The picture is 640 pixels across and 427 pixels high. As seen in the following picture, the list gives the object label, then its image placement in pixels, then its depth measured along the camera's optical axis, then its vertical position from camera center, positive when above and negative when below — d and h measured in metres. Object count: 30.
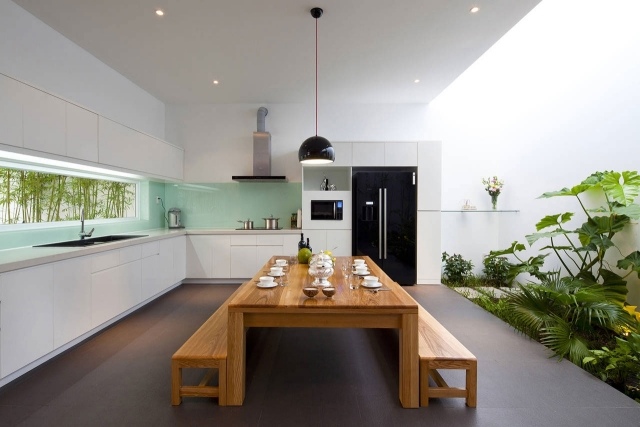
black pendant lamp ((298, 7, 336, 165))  2.57 +0.53
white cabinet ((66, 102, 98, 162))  2.82 +0.76
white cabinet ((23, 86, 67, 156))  2.41 +0.74
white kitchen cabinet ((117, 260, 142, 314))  3.29 -0.78
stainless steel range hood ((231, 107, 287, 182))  5.00 +1.00
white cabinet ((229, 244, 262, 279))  4.78 -0.69
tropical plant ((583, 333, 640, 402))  2.15 -1.07
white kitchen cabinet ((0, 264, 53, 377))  2.06 -0.72
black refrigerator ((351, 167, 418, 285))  4.72 -0.08
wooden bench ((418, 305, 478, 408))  1.86 -0.90
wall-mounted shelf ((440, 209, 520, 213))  5.07 +0.07
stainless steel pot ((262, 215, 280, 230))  5.07 -0.15
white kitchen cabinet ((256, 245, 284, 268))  4.78 -0.59
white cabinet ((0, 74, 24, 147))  2.21 +0.74
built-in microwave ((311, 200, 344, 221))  4.81 +0.06
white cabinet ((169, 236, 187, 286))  4.46 -0.66
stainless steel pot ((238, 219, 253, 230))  5.13 -0.19
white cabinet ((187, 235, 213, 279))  4.79 -0.65
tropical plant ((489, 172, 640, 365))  2.57 -0.69
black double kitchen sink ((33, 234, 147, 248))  3.02 -0.30
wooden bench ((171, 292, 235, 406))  1.86 -0.90
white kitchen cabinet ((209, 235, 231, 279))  4.78 -0.65
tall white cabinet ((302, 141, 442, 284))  4.78 +0.26
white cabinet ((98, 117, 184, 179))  3.31 +0.79
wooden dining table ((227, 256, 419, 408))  1.77 -0.61
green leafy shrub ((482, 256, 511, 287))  4.91 -0.90
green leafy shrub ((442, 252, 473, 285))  5.00 -0.90
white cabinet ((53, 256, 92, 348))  2.46 -0.71
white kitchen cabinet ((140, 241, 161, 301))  3.68 -0.70
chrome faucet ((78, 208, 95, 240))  3.43 -0.21
